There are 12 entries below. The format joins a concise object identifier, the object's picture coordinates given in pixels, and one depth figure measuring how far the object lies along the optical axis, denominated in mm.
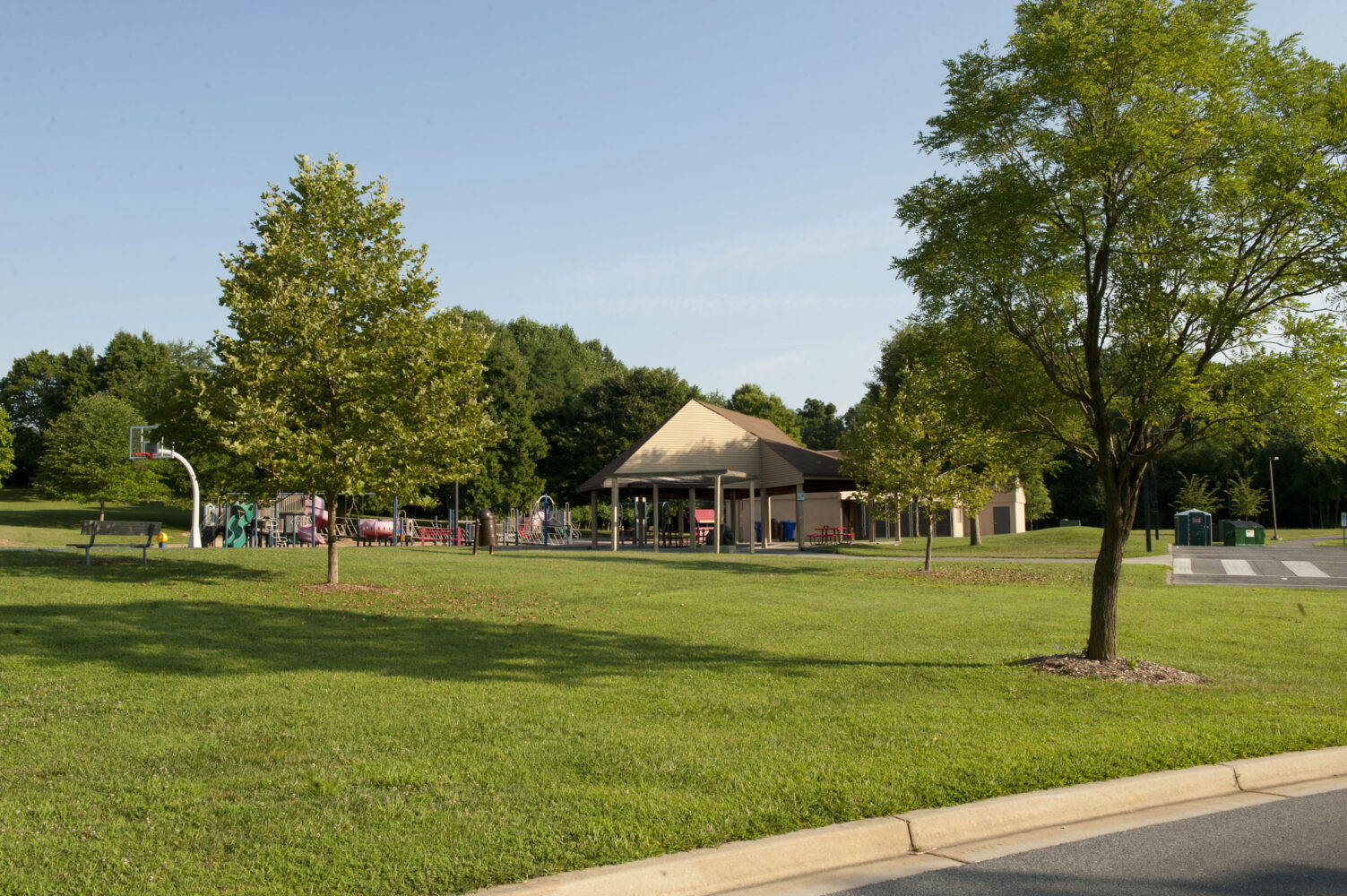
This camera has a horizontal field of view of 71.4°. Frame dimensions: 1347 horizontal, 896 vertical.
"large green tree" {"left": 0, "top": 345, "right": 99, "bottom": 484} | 84750
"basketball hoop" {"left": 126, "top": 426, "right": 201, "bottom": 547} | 24244
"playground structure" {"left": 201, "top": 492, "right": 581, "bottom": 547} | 35344
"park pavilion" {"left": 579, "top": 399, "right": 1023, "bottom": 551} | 38688
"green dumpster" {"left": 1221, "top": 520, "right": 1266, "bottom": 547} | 44562
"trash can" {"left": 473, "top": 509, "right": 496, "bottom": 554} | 32906
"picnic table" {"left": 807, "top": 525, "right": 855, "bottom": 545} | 43562
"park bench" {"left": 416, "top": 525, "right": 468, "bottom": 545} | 41638
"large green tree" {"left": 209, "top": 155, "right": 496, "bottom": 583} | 17109
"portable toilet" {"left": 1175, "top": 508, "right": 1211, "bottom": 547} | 45094
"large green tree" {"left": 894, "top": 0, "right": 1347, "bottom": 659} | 9219
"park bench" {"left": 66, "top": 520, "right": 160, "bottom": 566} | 19531
